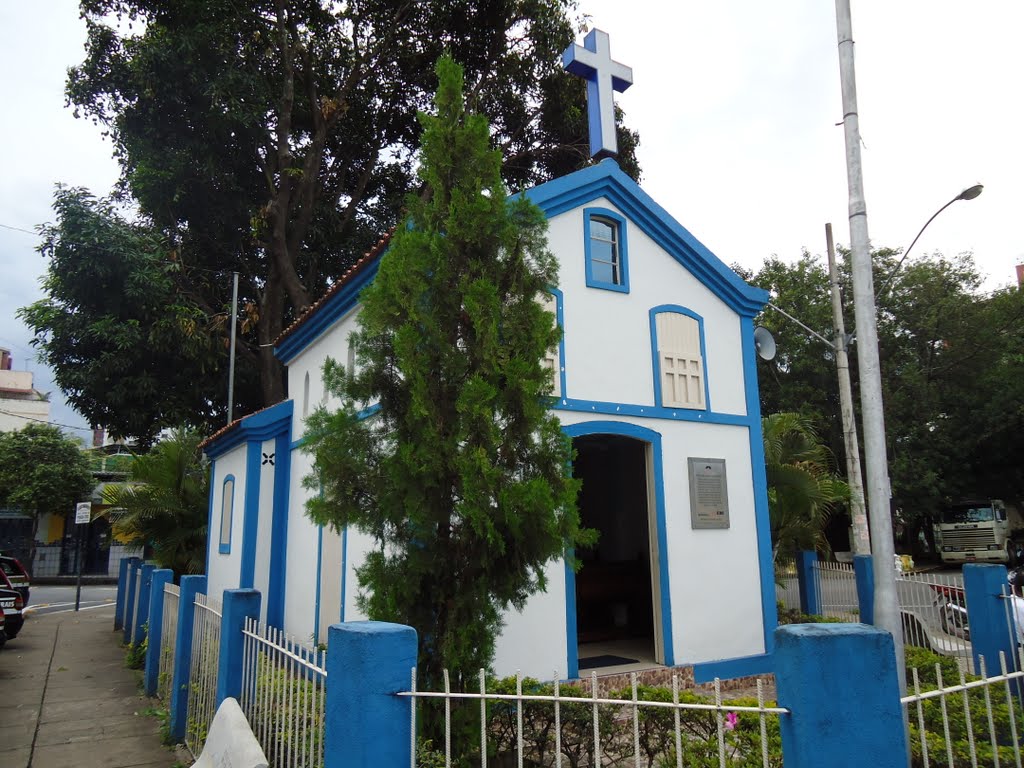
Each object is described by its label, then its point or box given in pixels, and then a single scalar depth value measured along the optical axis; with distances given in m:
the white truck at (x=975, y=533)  28.03
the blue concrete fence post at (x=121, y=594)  15.50
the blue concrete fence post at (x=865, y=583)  11.09
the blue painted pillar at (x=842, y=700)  2.89
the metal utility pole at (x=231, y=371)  18.62
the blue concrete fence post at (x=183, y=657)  7.48
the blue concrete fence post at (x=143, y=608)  12.67
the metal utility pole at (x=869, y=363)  7.31
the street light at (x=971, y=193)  10.55
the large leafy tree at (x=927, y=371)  27.53
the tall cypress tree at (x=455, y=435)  5.34
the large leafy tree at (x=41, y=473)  29.52
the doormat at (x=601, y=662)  9.60
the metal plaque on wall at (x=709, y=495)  9.86
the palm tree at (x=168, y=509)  16.00
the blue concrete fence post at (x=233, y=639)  6.05
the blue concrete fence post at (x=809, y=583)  13.13
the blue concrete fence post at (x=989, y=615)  6.90
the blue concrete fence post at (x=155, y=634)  9.55
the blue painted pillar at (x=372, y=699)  3.74
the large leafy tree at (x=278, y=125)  18.28
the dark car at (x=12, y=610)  12.88
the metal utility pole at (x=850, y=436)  15.89
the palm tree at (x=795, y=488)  12.88
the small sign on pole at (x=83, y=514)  19.97
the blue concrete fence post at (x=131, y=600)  14.18
